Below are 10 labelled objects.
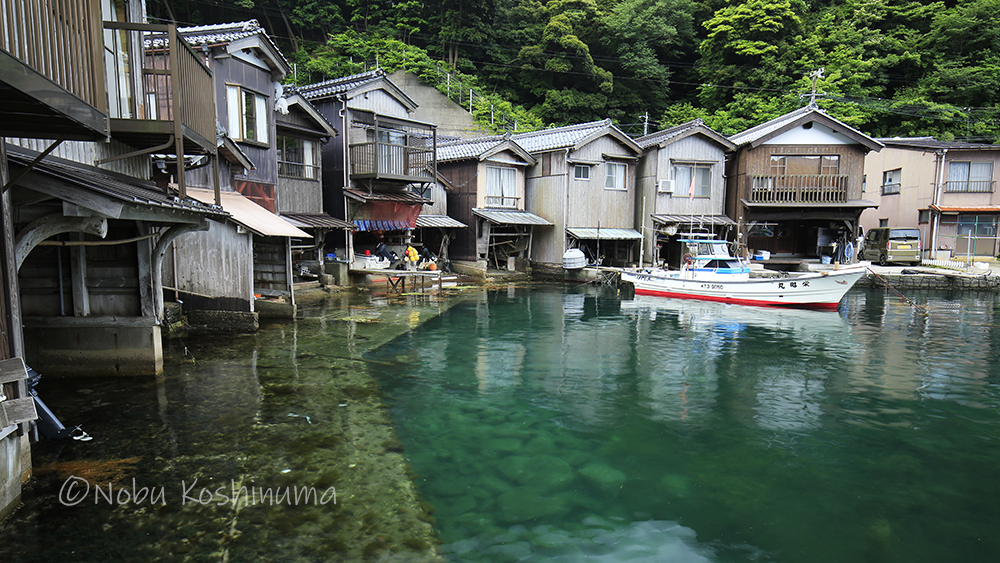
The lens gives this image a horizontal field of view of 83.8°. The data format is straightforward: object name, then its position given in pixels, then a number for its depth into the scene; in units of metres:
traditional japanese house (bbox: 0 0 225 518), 4.53
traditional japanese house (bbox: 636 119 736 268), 29.92
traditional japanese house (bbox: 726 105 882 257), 30.00
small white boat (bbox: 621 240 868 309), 21.44
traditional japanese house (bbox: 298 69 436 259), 23.75
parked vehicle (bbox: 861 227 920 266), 29.61
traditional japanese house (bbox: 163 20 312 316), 13.36
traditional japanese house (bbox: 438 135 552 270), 29.02
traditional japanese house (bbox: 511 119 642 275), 29.17
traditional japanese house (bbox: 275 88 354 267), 20.61
